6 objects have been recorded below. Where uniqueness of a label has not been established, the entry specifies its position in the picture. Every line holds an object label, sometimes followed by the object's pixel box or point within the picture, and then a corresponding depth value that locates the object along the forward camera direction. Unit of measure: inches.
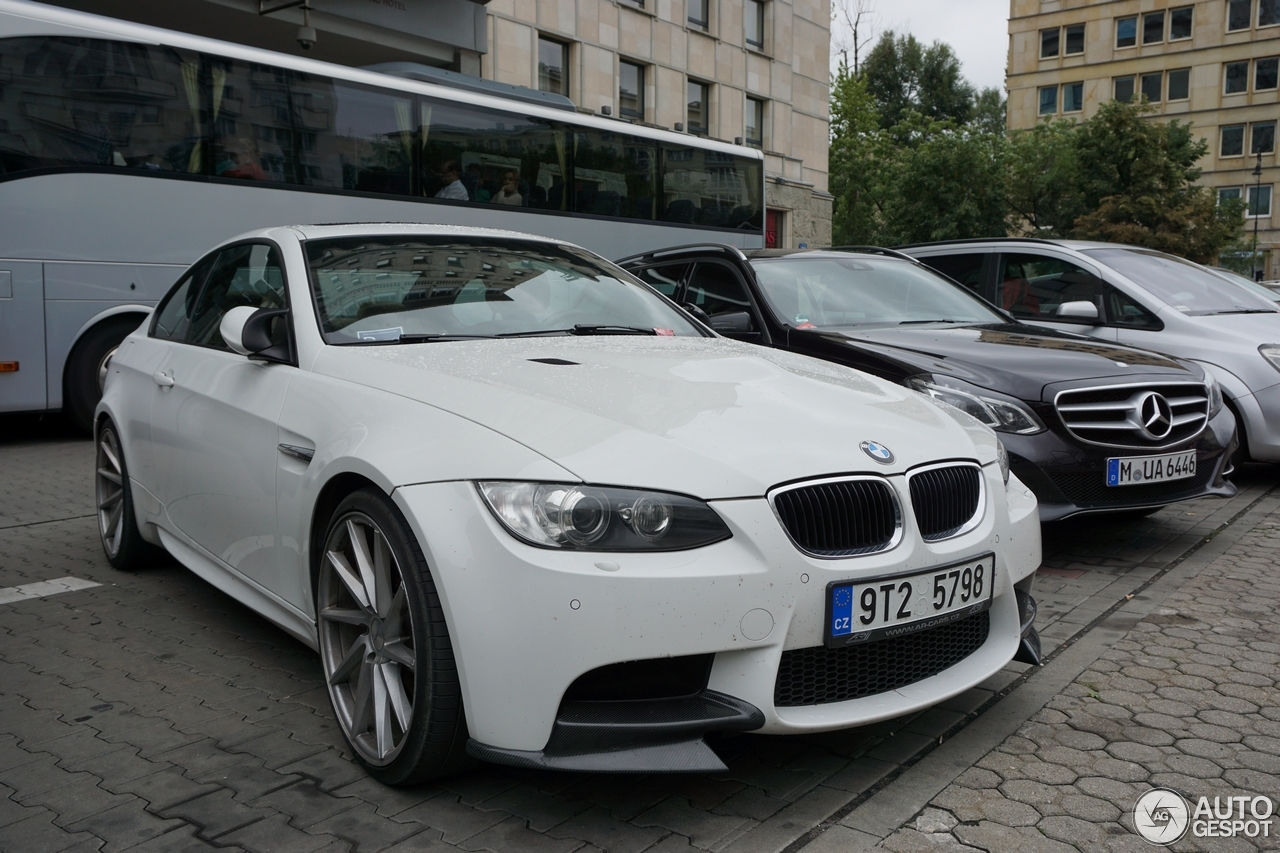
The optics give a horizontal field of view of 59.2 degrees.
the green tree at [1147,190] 1462.8
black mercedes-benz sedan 195.8
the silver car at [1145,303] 273.3
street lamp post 2245.8
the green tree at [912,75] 2746.1
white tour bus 363.3
